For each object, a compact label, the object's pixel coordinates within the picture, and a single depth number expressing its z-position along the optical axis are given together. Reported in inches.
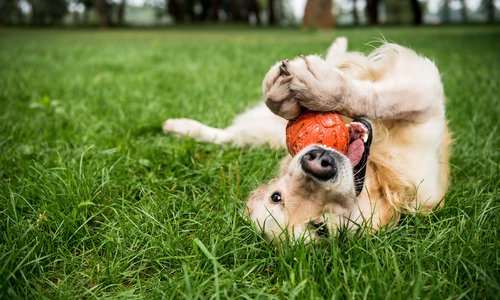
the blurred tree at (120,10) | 1548.4
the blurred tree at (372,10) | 1349.7
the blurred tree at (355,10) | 1861.5
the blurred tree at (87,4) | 1897.6
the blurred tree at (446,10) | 2701.8
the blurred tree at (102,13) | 1216.7
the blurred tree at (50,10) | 1860.2
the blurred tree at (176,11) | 1619.8
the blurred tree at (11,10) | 1926.3
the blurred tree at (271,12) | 1567.2
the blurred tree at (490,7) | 1876.2
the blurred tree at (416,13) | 1293.1
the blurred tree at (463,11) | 2158.6
